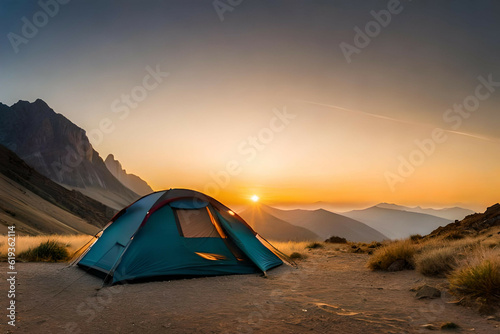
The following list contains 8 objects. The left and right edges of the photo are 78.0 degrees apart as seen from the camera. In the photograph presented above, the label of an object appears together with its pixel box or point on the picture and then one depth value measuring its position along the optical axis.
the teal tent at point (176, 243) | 8.35
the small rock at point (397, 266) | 9.41
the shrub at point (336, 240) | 21.23
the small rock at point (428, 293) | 6.16
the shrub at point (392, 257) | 9.63
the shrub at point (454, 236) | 14.19
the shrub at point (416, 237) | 18.87
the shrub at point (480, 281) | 5.42
